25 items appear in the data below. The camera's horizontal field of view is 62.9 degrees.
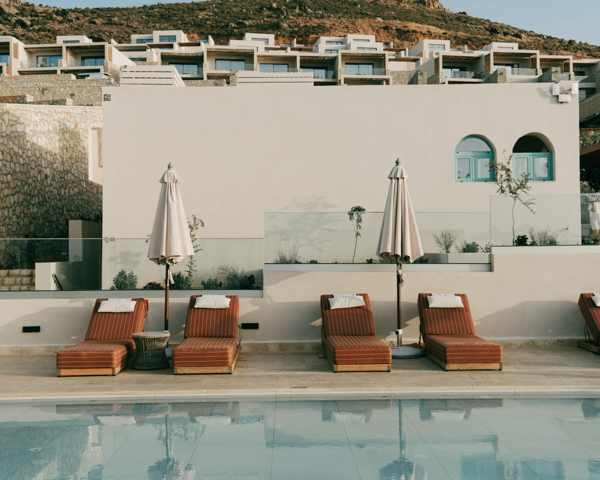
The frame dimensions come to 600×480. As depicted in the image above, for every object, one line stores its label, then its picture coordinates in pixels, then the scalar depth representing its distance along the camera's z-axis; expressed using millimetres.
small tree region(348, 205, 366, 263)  8648
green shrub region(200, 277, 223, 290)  8580
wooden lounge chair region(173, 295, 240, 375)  6730
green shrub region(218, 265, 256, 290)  8516
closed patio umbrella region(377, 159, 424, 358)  7617
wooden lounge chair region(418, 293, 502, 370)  6836
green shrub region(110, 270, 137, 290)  8555
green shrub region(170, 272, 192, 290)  8500
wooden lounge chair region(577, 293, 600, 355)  7783
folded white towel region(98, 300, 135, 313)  7691
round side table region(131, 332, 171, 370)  7047
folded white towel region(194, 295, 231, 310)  7785
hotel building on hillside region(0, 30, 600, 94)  39875
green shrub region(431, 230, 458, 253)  8633
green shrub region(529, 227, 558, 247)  8617
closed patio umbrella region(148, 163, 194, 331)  7441
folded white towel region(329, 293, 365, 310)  7867
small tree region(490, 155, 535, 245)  11672
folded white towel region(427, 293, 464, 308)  7836
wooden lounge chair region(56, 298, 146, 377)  6625
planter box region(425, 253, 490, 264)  8602
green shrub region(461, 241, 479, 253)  8648
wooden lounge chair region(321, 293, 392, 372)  6836
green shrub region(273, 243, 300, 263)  8523
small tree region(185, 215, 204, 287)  8562
